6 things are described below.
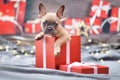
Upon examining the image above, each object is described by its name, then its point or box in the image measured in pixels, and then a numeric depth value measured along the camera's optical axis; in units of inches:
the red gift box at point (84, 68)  74.0
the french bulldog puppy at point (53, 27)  81.0
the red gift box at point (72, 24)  156.0
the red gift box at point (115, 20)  159.0
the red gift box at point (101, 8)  159.0
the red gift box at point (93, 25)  157.1
